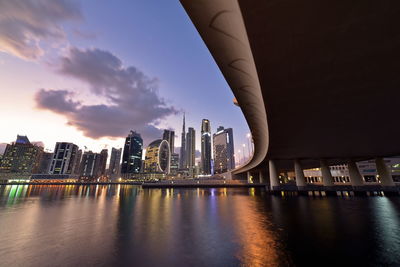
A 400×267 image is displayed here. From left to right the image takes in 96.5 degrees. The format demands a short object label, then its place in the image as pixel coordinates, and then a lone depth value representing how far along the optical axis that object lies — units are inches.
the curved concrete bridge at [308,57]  257.9
